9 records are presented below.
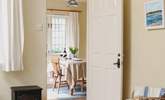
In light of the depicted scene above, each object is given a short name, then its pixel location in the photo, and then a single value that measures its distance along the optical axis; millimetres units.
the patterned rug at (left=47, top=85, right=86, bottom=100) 6711
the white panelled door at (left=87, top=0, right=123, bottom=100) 4165
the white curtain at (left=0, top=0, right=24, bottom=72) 4629
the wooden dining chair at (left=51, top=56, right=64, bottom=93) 7729
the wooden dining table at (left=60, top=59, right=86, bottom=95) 6926
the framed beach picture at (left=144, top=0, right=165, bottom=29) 3555
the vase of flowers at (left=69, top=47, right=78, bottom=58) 8242
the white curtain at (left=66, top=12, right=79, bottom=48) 9289
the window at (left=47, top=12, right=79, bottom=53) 9242
